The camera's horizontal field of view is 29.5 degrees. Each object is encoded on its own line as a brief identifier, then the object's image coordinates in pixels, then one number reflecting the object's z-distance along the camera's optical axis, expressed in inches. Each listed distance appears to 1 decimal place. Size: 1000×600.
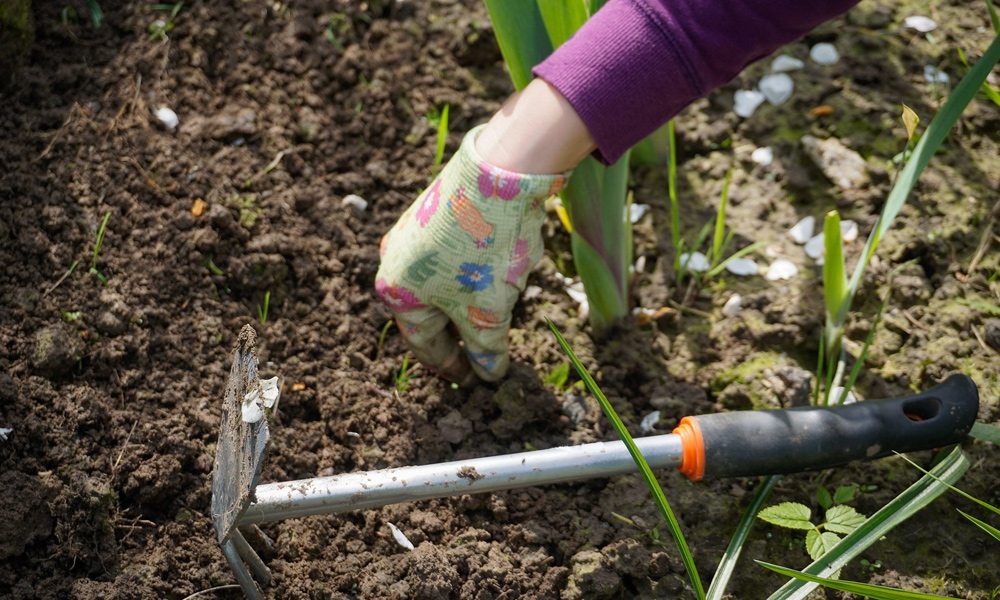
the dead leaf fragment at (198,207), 41.2
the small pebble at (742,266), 42.8
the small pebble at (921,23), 46.4
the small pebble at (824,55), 46.1
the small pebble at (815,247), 42.8
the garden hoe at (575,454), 35.2
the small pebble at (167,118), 42.5
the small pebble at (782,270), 42.6
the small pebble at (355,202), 43.0
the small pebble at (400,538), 37.9
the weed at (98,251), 39.8
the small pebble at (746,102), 45.4
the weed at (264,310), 40.6
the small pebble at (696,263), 42.6
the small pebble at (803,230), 43.3
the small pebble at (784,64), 46.0
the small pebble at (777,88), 45.6
